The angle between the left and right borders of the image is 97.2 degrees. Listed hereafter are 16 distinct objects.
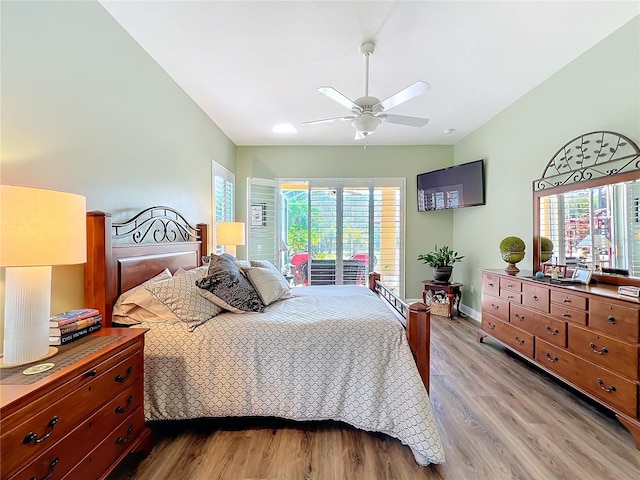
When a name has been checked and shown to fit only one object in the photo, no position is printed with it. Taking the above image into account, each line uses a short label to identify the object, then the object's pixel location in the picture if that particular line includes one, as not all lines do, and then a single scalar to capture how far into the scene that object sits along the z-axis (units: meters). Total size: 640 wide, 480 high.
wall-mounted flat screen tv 4.12
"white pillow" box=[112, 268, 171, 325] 1.84
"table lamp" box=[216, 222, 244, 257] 3.59
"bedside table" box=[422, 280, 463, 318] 4.33
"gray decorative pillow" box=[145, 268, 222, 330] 1.82
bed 1.74
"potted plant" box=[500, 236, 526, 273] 3.01
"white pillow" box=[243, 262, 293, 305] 2.31
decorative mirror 2.11
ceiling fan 2.18
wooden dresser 1.74
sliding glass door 4.91
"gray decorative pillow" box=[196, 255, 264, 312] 2.02
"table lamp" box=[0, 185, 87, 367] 1.03
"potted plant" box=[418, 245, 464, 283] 4.40
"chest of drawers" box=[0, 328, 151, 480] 0.94
